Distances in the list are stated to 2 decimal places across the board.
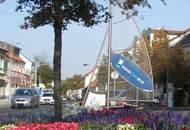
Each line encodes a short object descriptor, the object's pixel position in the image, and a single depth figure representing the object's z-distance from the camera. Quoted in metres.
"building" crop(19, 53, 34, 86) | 148.90
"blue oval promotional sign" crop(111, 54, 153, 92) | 22.94
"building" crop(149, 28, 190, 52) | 83.31
